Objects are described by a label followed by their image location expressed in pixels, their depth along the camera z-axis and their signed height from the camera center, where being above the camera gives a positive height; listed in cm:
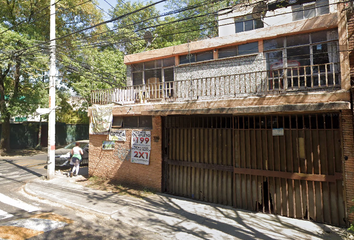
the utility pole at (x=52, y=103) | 967 +123
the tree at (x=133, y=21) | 2154 +1173
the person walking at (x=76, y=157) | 1036 -129
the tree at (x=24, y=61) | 1432 +478
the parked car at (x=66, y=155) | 1205 -141
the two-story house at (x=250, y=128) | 567 -5
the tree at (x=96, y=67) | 1697 +500
